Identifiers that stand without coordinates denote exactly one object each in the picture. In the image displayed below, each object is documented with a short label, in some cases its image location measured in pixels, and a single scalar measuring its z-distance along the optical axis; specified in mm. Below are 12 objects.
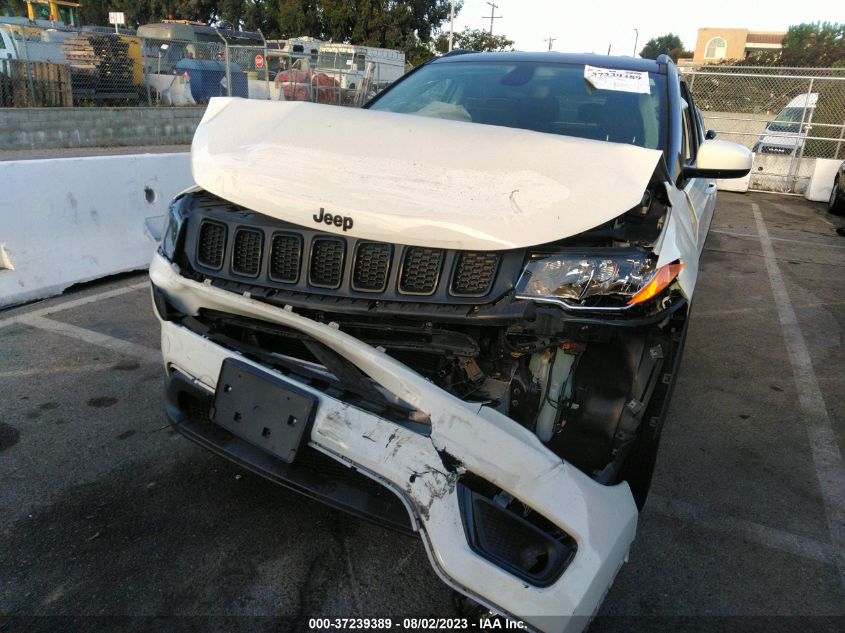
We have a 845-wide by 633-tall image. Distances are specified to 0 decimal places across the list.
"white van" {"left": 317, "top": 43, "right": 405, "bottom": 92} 18109
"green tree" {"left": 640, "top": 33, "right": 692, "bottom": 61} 96438
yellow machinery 40562
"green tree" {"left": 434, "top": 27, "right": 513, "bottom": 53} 40750
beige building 94750
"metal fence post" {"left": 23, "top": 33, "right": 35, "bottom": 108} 12523
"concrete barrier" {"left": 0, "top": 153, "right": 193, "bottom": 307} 4969
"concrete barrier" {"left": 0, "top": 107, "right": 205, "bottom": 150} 12336
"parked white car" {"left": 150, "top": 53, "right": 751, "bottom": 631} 1906
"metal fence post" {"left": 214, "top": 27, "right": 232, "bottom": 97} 15036
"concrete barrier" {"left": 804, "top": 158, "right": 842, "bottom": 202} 13250
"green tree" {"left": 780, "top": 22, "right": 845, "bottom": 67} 49812
